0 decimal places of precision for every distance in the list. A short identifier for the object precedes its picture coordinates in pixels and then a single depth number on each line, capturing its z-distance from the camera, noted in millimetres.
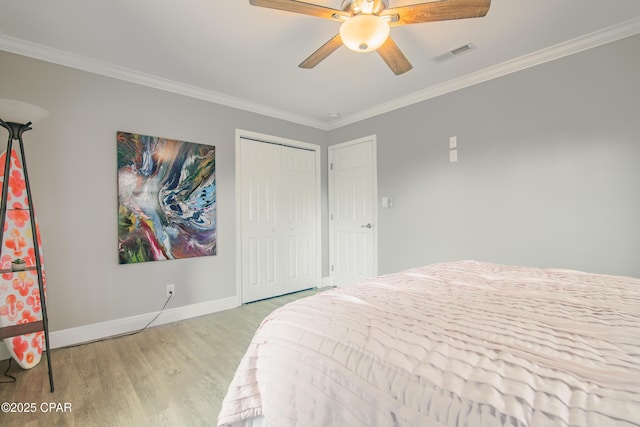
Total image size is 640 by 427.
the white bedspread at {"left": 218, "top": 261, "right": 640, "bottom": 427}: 556
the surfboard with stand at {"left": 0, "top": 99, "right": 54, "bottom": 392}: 1817
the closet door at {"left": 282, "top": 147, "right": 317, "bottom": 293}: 3834
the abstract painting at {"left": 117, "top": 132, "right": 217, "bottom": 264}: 2646
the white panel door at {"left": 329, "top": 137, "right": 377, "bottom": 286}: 3740
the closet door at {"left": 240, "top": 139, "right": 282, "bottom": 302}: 3445
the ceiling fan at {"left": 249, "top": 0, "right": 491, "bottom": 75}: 1455
